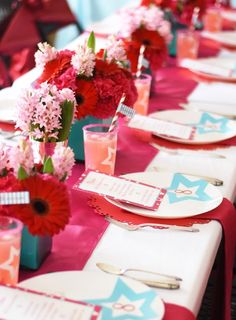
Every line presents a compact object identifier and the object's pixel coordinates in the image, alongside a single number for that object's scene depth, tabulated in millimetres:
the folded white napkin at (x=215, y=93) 2450
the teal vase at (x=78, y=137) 1848
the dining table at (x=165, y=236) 1347
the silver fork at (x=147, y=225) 1498
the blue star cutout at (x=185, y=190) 1622
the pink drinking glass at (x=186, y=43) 2884
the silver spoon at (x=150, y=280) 1280
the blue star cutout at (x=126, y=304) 1173
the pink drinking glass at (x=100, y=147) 1708
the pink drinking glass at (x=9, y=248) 1191
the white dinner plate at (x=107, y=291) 1183
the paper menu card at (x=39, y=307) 1134
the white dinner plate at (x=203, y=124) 2015
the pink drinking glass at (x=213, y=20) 3437
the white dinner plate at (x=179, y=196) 1545
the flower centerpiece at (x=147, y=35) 2318
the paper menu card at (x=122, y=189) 1571
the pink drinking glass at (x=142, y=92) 2171
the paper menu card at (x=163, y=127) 2026
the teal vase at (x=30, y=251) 1323
